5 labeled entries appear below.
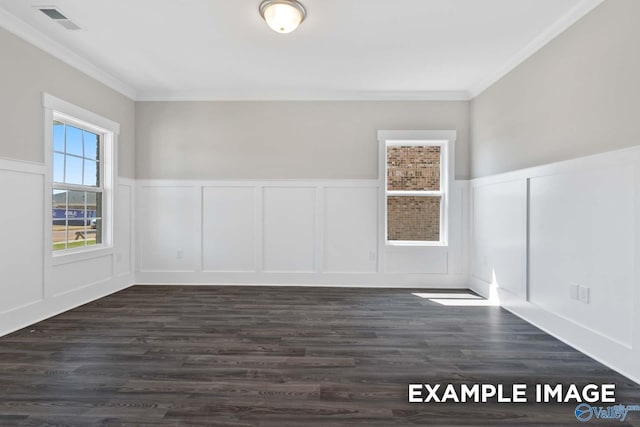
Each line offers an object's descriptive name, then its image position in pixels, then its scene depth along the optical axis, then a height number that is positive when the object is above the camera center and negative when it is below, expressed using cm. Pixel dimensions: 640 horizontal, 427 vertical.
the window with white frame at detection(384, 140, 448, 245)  452 +32
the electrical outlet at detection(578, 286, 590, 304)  239 -57
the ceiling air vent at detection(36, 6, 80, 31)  261 +164
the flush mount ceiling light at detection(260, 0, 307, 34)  245 +154
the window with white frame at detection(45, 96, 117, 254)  337 +40
